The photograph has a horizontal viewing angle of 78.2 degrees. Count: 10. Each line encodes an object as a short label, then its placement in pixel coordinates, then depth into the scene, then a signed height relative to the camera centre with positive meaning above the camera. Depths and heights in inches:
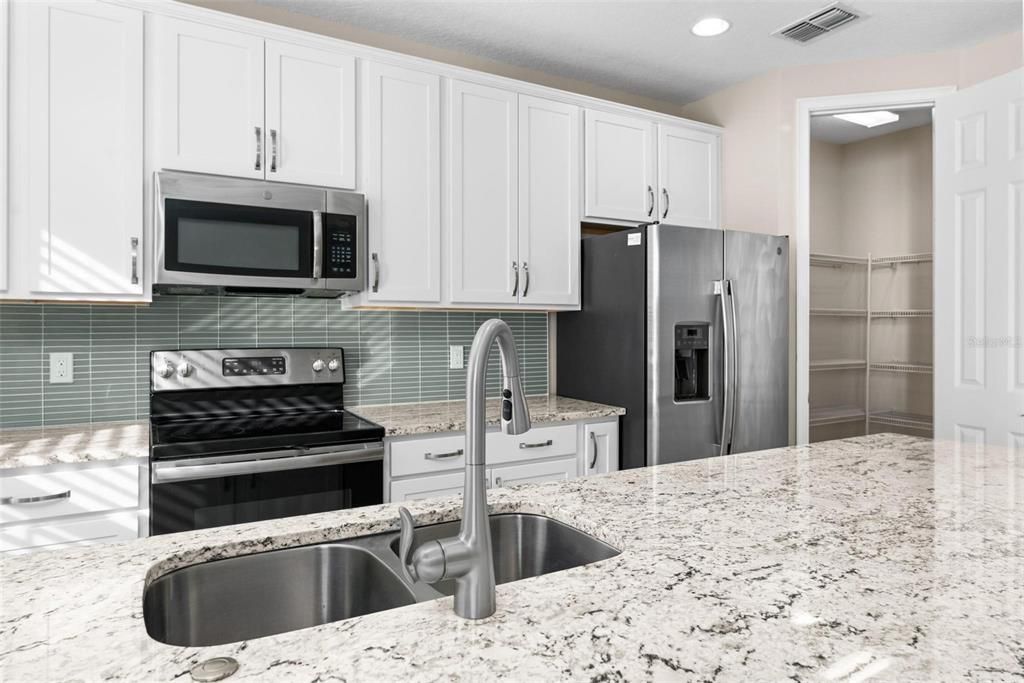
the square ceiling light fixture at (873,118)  167.5 +60.7
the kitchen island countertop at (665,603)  26.3 -13.3
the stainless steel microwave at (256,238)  86.4 +15.2
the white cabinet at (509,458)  95.2 -19.3
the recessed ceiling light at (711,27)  111.4 +56.7
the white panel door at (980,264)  106.7 +14.0
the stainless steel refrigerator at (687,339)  110.7 +0.6
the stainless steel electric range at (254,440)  77.5 -12.9
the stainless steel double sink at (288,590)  38.0 -16.0
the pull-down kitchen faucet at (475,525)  29.3 -8.9
